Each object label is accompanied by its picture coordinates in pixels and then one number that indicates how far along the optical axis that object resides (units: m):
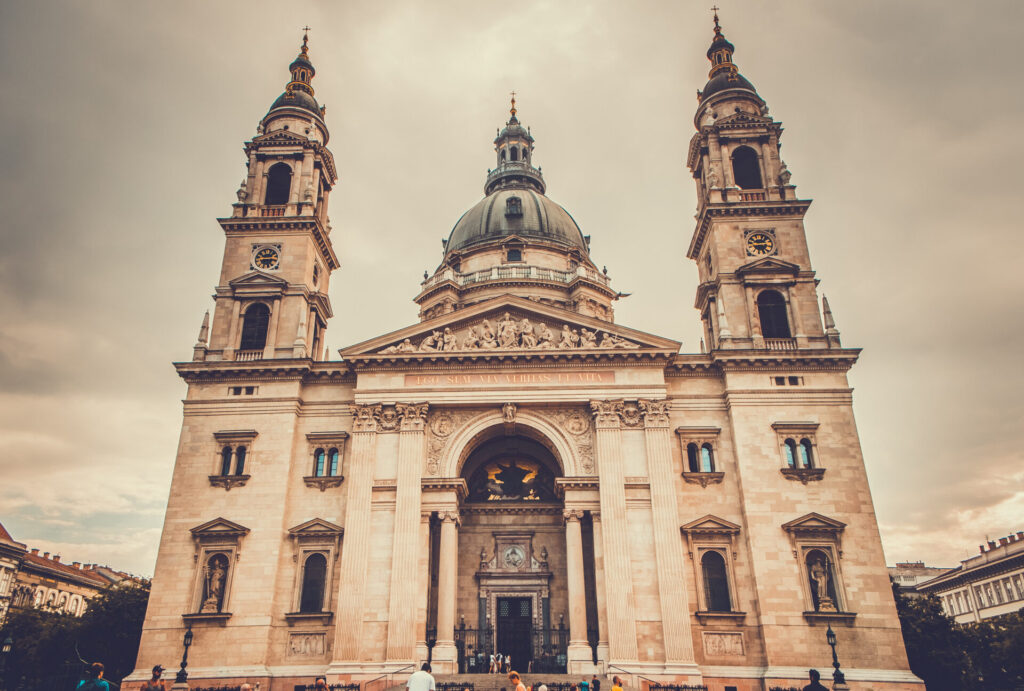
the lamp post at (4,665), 37.31
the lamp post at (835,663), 23.95
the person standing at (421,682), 13.65
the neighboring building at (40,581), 56.03
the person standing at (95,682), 11.91
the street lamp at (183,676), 25.11
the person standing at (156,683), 13.98
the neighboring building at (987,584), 56.78
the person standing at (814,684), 17.41
